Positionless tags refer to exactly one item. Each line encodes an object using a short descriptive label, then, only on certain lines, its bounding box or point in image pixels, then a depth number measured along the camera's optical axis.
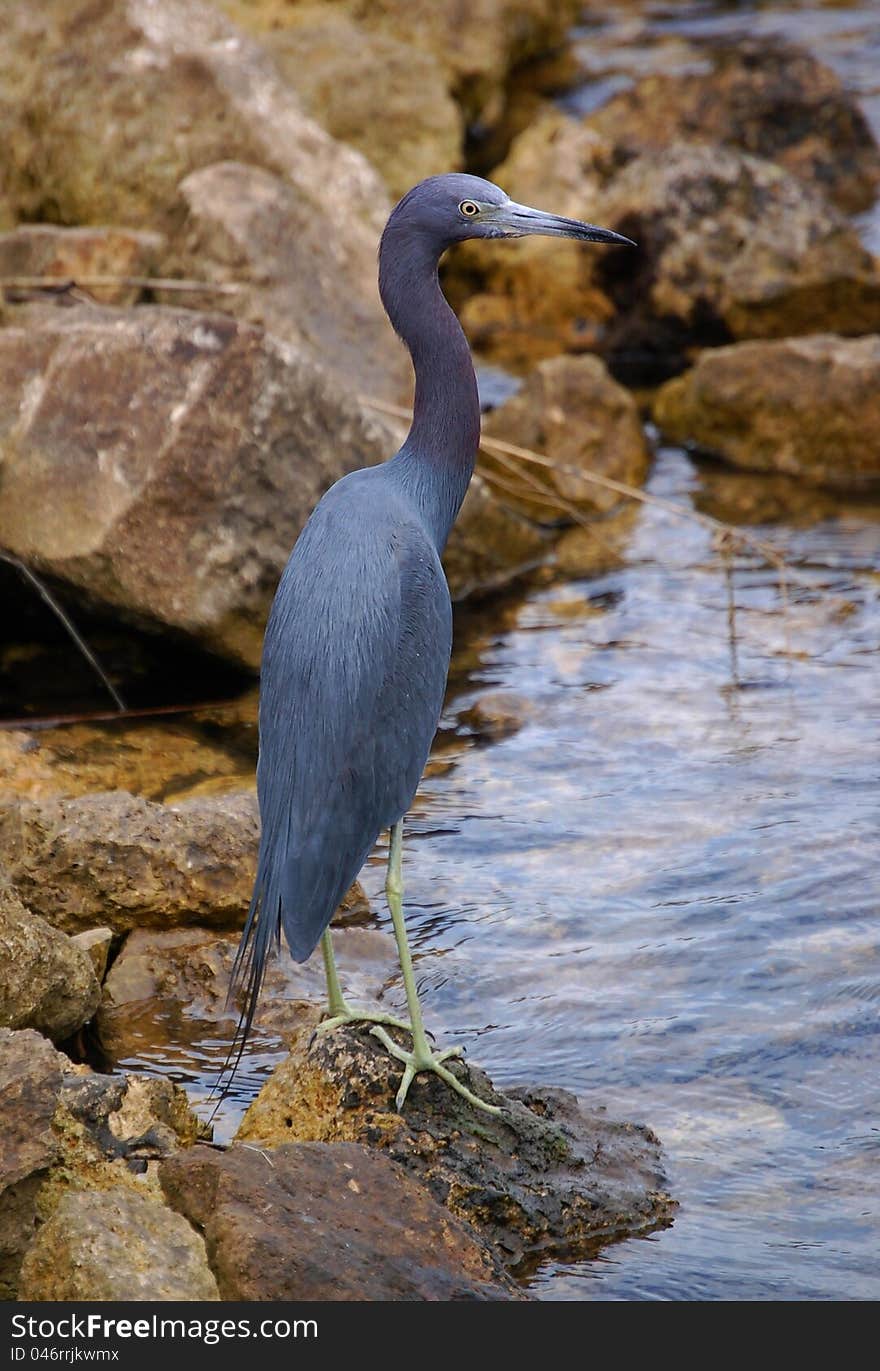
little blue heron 9.04
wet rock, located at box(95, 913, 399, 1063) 10.60
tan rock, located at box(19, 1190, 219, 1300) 7.11
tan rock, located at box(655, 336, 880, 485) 20.33
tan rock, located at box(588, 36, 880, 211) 27.70
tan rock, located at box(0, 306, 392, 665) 13.92
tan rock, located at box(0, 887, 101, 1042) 9.26
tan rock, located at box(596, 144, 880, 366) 23.42
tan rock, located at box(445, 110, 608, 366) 25.27
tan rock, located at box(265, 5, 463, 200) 26.91
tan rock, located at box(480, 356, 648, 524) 19.64
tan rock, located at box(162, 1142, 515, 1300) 7.22
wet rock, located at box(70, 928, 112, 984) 10.45
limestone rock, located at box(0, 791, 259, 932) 10.91
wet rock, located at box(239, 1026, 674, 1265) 8.66
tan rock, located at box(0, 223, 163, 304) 18.28
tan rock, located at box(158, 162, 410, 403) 18.45
